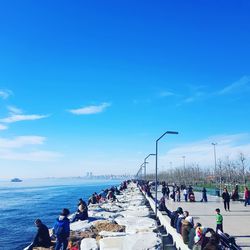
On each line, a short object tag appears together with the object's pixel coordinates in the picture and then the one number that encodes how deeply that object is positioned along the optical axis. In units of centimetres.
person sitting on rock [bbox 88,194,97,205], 3152
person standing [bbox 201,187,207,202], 2541
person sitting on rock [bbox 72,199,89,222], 1872
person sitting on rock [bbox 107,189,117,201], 3347
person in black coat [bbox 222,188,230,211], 1915
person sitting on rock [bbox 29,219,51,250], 1207
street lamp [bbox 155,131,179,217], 1886
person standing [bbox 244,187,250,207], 2094
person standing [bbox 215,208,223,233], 1185
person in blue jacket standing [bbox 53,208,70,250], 1105
